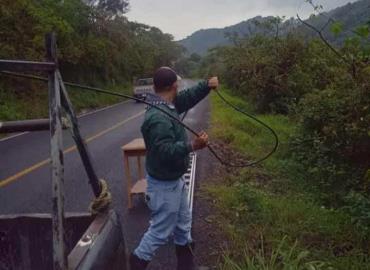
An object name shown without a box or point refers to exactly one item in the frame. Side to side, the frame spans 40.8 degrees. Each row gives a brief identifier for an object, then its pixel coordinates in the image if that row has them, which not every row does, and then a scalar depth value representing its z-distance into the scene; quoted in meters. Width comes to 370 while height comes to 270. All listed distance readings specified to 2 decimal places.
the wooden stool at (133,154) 6.52
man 3.66
